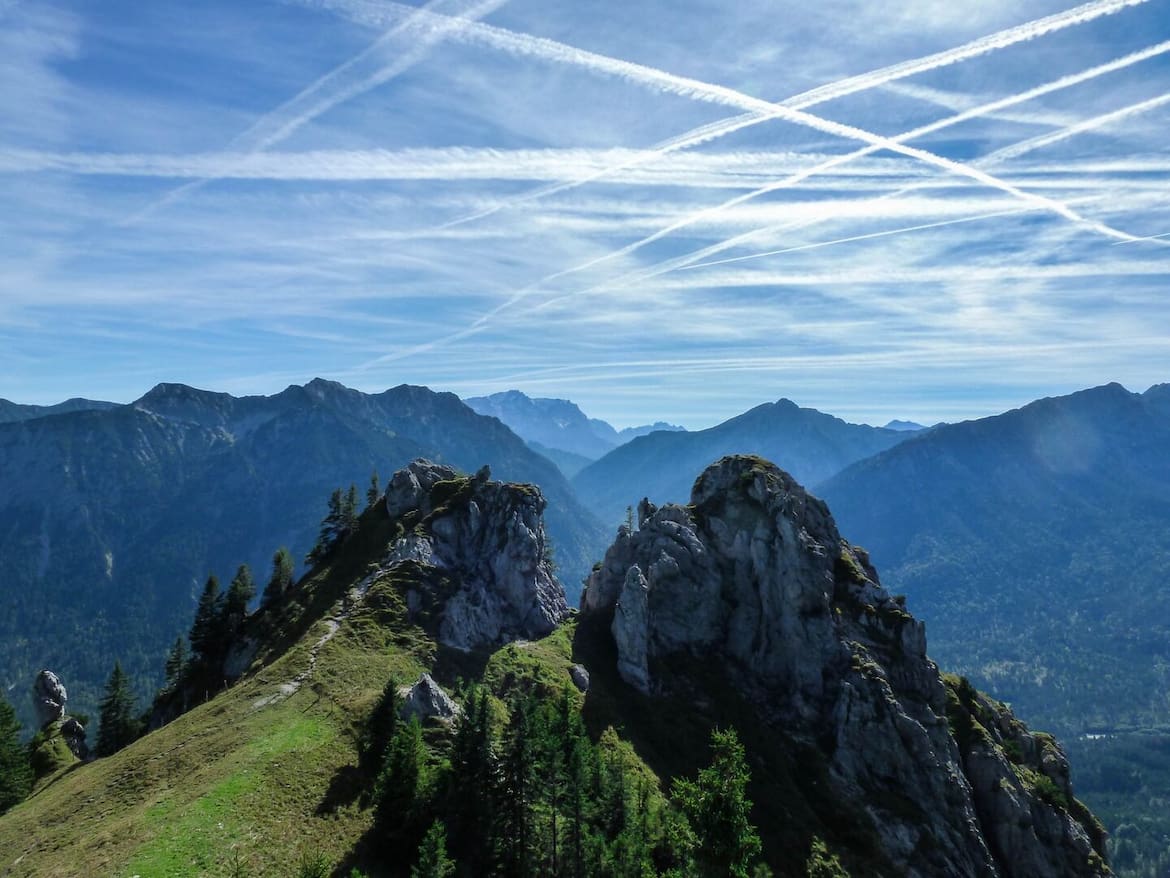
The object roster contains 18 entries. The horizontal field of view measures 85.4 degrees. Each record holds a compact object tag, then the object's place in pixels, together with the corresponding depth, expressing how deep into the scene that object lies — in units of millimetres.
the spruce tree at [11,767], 82375
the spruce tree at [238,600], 115250
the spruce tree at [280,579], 115912
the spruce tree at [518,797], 55750
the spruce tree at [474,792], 55906
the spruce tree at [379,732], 60469
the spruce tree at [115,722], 105375
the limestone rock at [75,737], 113300
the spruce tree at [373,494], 147450
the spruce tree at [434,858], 44594
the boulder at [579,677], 92750
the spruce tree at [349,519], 129750
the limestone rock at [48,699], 123125
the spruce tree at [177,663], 117781
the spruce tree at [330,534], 127125
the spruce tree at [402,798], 53156
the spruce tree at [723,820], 43750
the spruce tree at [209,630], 112250
